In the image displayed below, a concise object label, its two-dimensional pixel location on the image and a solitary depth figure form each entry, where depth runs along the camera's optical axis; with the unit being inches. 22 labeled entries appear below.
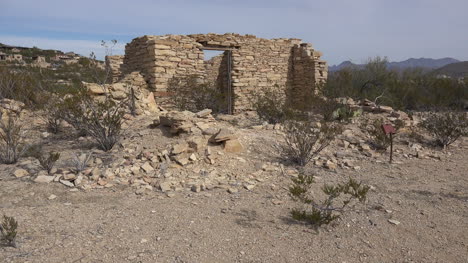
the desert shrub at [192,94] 350.0
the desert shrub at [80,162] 173.6
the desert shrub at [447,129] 249.4
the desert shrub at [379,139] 235.1
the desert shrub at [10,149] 191.6
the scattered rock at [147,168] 181.0
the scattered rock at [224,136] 206.8
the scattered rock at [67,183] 161.7
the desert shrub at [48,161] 172.4
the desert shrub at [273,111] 296.5
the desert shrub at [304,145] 201.0
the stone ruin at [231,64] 347.3
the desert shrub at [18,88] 329.4
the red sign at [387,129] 202.4
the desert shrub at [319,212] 126.6
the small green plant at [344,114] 329.4
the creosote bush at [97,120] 212.4
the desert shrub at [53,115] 259.6
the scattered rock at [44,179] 163.2
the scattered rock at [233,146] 206.4
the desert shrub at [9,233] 104.7
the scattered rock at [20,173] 169.7
